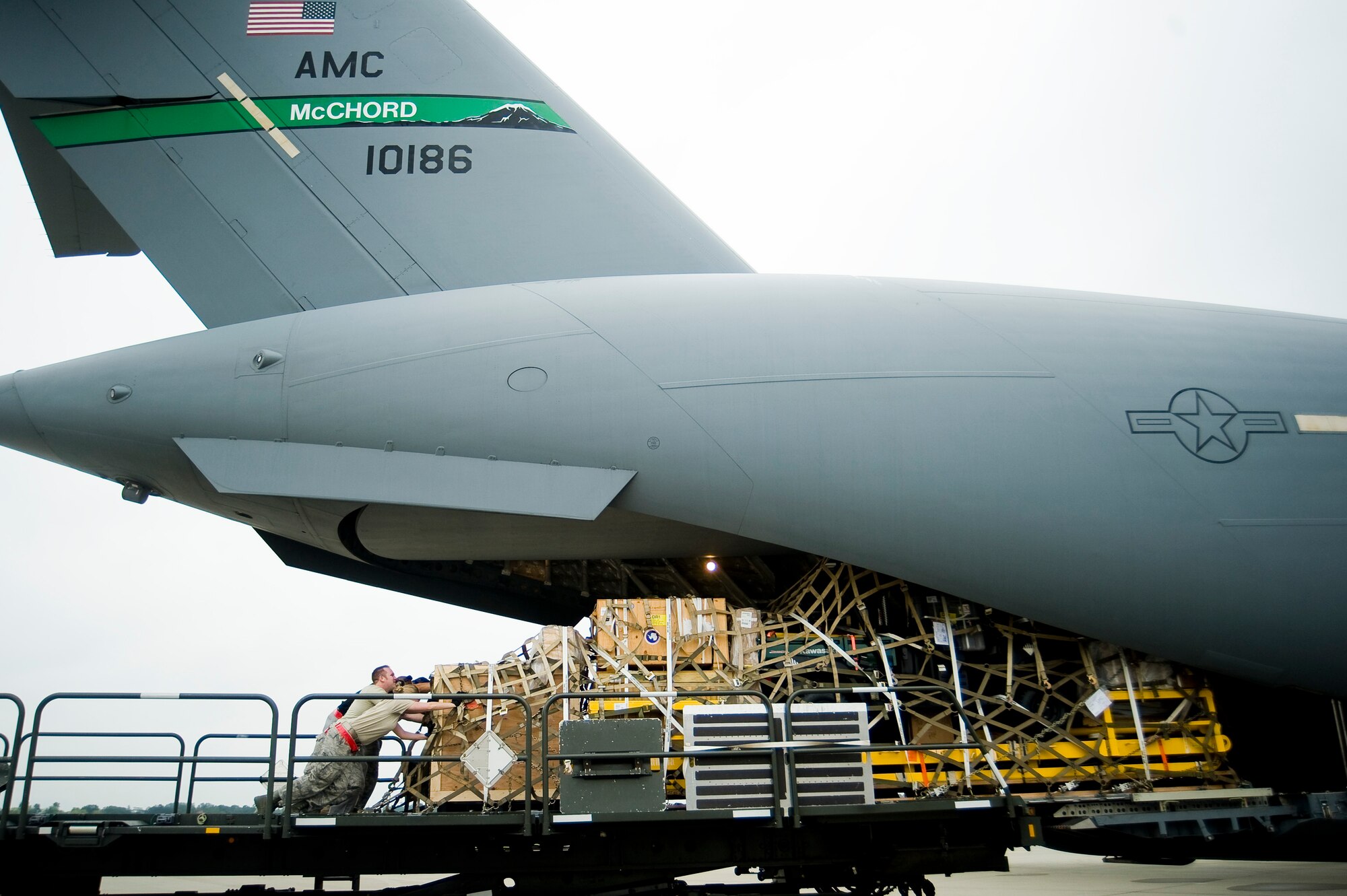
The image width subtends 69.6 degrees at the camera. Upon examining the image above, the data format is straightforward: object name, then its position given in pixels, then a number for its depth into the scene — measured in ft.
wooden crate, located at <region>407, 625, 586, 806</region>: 21.81
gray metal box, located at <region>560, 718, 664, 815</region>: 15.72
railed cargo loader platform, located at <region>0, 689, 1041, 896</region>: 15.49
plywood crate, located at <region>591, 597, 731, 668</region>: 22.54
